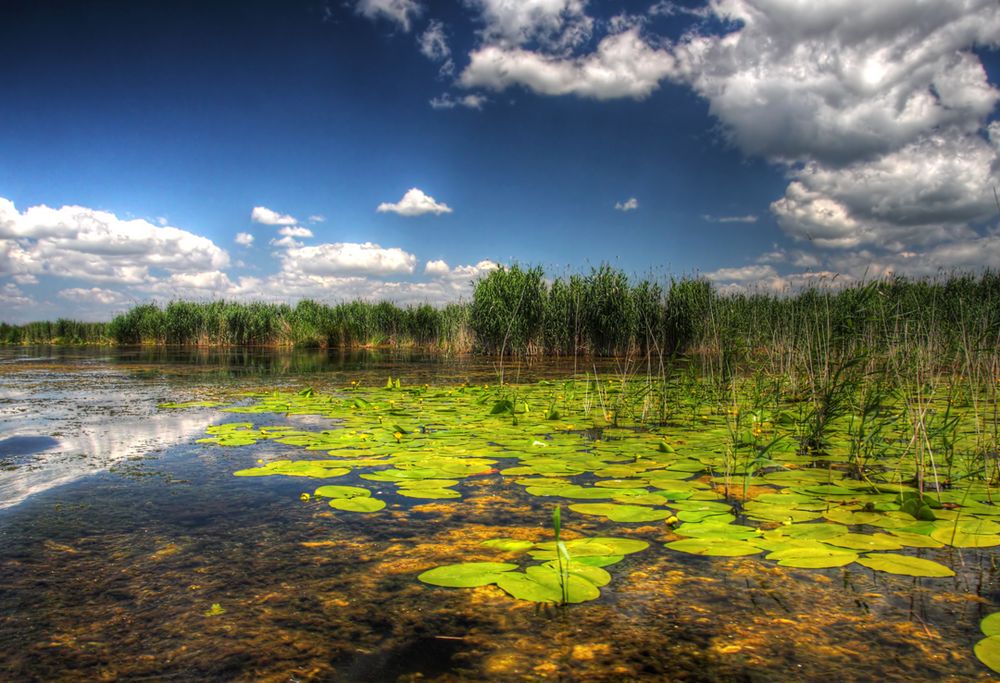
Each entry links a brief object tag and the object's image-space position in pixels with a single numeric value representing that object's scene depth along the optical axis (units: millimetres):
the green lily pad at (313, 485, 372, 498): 2441
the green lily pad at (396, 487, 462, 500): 2474
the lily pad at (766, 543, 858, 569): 1705
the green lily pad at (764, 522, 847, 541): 1987
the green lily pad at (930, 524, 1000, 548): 1878
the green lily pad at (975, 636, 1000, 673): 1177
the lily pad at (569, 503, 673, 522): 2174
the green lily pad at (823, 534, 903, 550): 1876
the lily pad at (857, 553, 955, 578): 1635
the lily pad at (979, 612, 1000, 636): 1308
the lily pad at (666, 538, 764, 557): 1812
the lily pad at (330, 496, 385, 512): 2252
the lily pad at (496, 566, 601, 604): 1479
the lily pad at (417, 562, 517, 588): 1554
